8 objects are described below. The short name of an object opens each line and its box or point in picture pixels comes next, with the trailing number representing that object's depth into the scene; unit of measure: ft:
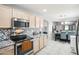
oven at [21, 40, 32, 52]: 4.53
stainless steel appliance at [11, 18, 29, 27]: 4.19
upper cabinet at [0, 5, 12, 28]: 3.75
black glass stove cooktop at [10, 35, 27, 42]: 4.21
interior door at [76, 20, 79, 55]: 4.85
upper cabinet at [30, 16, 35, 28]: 4.81
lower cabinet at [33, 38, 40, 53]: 5.24
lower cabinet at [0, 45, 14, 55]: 3.56
